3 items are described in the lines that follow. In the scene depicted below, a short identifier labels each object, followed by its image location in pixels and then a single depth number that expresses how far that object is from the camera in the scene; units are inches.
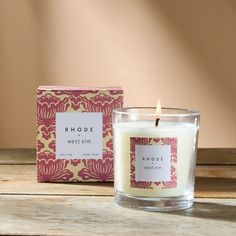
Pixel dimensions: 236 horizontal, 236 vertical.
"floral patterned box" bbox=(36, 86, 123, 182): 38.5
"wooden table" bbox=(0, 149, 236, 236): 31.8
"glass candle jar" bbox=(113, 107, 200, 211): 34.0
